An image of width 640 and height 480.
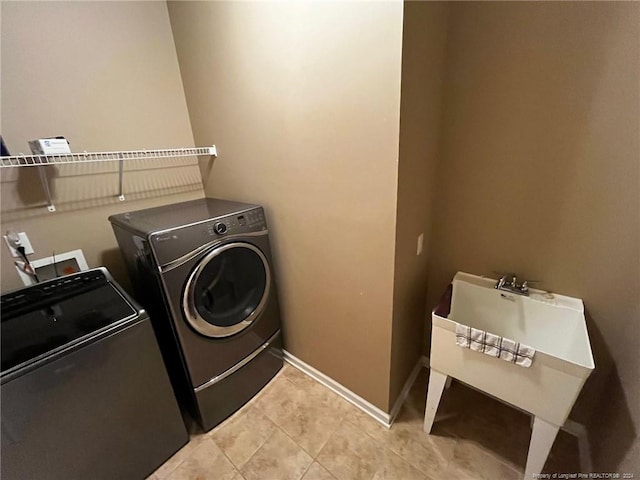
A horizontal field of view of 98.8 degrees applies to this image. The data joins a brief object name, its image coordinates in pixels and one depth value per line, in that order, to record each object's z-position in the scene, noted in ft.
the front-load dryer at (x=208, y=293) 3.86
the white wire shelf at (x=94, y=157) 3.94
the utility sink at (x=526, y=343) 3.18
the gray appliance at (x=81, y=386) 2.90
